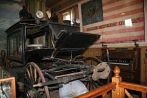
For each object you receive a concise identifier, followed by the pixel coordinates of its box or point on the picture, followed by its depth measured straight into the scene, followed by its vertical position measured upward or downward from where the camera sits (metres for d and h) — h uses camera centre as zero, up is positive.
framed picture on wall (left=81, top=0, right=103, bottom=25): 3.76 +1.44
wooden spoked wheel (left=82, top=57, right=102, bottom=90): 2.41 -0.91
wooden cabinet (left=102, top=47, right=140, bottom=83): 2.73 -0.43
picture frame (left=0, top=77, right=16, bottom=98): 1.76 -0.75
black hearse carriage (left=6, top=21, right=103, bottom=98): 1.97 -0.10
